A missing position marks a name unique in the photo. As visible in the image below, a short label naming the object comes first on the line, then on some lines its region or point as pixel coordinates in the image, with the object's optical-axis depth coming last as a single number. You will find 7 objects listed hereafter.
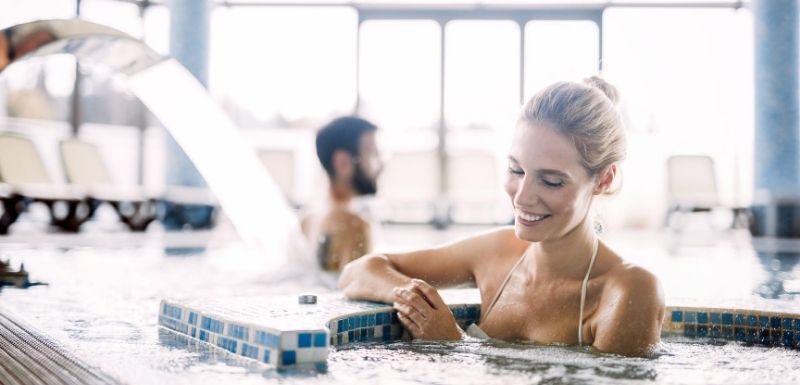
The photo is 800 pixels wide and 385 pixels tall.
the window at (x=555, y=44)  10.27
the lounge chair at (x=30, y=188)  7.42
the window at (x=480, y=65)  10.36
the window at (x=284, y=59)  10.50
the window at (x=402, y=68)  10.41
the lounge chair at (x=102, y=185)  8.59
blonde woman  1.83
